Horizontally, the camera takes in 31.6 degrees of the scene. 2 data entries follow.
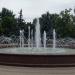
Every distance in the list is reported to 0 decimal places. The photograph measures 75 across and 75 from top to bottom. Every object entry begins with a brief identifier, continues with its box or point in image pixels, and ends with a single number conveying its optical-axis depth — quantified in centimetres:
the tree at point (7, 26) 3162
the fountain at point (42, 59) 688
